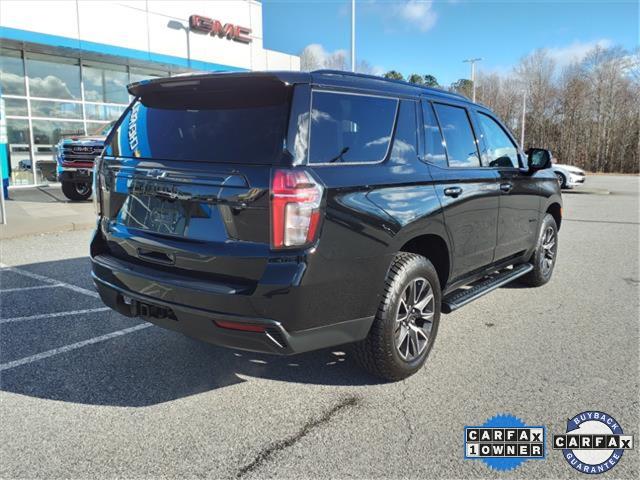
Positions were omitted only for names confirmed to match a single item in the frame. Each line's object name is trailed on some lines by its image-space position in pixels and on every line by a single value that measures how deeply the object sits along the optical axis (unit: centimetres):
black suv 264
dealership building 1459
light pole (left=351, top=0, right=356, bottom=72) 2231
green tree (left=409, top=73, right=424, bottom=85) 6112
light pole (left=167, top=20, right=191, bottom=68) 1762
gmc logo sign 1802
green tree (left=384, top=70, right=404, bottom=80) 5566
